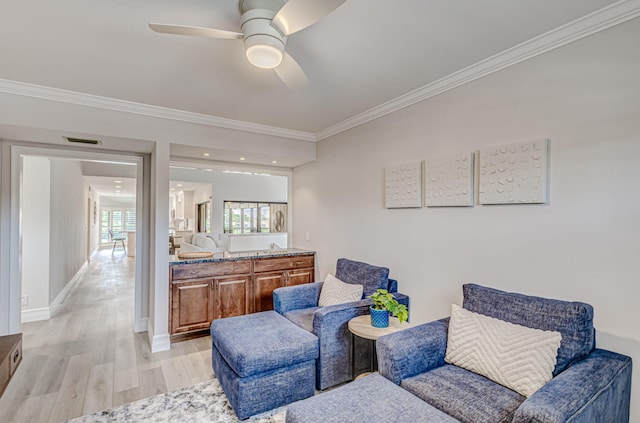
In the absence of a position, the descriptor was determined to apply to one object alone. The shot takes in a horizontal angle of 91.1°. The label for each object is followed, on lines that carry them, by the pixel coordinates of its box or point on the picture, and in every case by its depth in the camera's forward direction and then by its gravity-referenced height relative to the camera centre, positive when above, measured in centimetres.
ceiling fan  137 +89
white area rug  209 -136
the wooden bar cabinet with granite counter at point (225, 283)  336 -80
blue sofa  131 -77
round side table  219 -82
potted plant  225 -70
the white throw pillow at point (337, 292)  282 -72
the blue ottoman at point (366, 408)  139 -90
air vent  310 +75
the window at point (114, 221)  1657 -33
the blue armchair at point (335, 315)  238 -86
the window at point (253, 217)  853 -7
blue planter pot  228 -76
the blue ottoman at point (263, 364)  205 -102
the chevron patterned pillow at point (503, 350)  157 -74
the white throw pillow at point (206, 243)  500 -45
